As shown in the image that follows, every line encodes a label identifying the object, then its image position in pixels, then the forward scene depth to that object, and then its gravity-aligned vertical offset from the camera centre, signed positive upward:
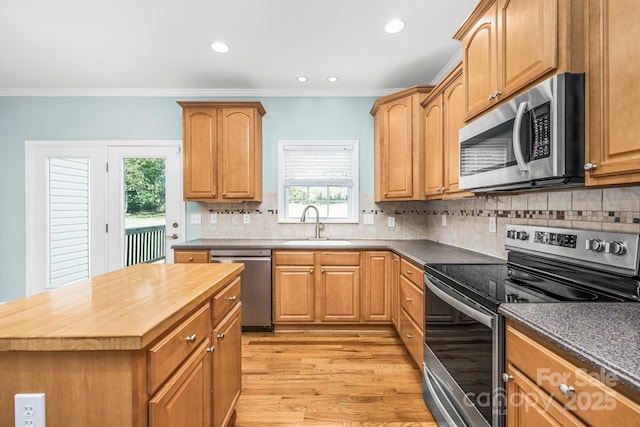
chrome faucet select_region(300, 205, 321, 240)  3.63 -0.06
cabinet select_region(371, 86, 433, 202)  3.09 +0.72
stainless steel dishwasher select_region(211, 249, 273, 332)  3.12 -0.65
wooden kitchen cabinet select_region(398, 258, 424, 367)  2.20 -0.76
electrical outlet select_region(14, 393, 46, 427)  0.81 -0.52
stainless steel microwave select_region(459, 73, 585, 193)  1.17 +0.32
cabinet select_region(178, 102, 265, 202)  3.37 +0.69
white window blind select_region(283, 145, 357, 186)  3.77 +0.59
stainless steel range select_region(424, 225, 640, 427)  1.19 -0.34
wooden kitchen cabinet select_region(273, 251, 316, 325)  3.13 -0.72
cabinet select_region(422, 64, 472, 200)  2.35 +0.65
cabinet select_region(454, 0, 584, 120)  1.17 +0.77
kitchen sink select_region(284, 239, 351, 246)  3.19 -0.32
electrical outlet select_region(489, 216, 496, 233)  2.34 -0.09
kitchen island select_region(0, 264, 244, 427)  0.82 -0.41
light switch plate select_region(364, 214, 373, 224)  3.74 -0.07
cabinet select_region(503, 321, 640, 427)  0.69 -0.47
